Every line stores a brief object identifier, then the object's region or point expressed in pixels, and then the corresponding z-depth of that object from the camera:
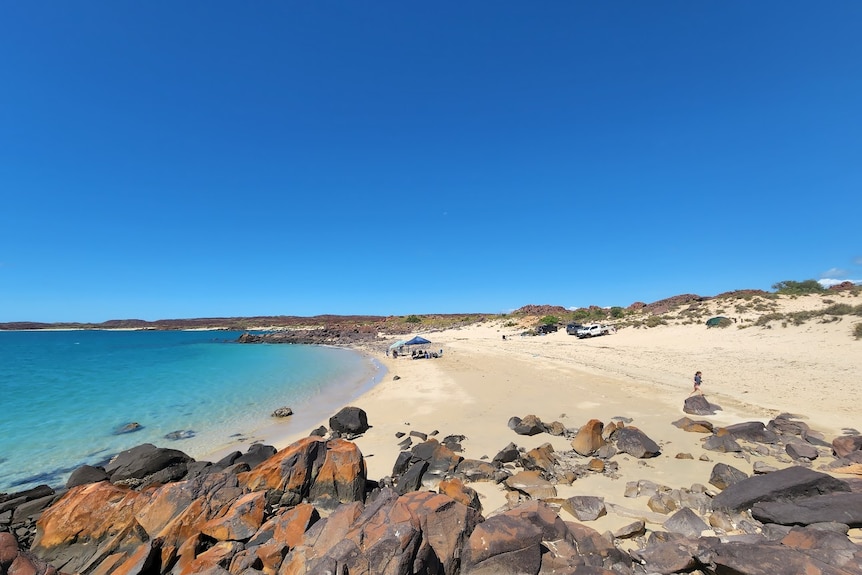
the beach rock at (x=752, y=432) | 9.23
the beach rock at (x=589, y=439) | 9.22
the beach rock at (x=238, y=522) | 5.98
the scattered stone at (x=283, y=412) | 16.83
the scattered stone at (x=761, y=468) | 7.59
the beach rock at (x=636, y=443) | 8.77
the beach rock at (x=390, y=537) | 4.37
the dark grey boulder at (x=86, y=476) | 9.24
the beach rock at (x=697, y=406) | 12.08
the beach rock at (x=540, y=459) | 8.25
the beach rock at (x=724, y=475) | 7.03
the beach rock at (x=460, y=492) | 6.47
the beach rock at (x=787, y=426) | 9.53
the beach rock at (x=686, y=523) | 5.50
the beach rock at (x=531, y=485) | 7.07
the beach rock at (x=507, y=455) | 8.84
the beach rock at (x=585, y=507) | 6.17
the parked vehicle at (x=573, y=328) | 42.78
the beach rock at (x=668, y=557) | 4.55
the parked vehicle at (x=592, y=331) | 38.47
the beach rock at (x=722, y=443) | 8.77
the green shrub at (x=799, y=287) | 40.51
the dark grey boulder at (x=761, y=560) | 3.77
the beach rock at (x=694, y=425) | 10.26
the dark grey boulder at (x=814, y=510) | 5.11
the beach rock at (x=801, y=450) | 8.14
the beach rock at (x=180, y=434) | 14.34
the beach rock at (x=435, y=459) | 8.33
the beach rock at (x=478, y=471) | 8.02
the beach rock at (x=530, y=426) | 10.97
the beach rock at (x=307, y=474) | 7.37
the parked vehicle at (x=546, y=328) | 49.62
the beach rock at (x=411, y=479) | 7.73
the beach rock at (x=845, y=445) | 7.94
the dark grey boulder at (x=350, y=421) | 12.70
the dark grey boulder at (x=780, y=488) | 5.77
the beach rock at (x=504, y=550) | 4.65
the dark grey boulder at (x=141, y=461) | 9.77
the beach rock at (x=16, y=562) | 4.93
